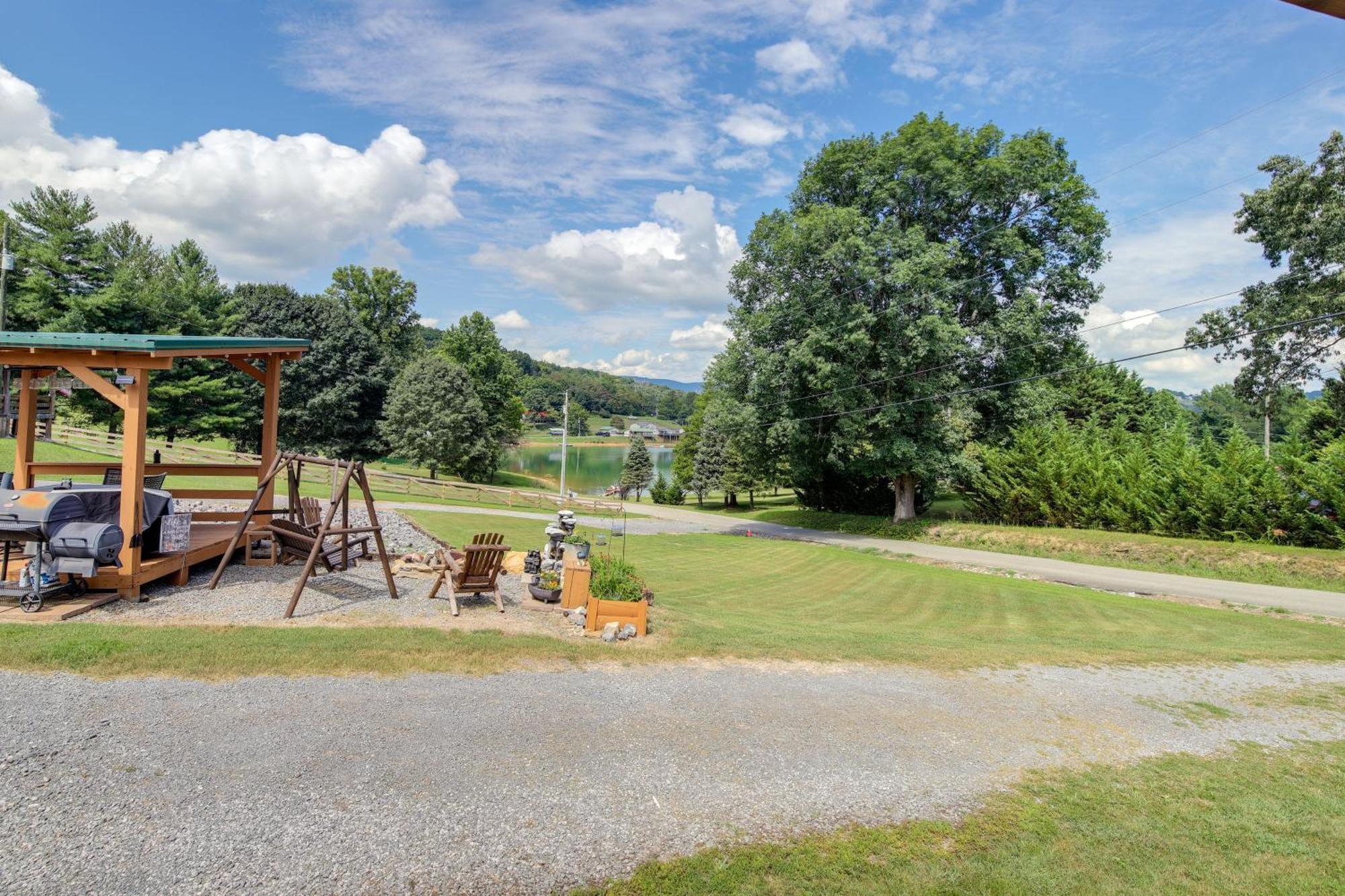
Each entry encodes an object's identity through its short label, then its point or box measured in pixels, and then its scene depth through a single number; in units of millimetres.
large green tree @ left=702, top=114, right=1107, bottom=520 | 23625
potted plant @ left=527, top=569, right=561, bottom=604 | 8938
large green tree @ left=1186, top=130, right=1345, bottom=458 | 24500
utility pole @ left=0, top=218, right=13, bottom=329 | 18812
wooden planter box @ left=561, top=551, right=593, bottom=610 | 8555
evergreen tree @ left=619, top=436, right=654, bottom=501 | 56000
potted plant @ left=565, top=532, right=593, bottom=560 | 8891
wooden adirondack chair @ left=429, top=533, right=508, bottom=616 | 8477
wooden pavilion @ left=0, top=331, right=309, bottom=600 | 7754
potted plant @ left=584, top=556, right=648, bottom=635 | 7895
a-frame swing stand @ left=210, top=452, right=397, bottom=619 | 8047
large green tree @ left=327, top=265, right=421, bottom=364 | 53781
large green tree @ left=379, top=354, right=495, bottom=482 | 41094
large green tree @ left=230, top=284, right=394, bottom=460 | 41969
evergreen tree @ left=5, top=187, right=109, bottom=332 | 27703
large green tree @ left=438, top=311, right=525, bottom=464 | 53281
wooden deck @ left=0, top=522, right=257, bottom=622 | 7094
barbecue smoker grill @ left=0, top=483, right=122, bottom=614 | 7199
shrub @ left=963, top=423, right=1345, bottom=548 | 17594
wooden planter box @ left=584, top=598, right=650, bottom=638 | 7898
